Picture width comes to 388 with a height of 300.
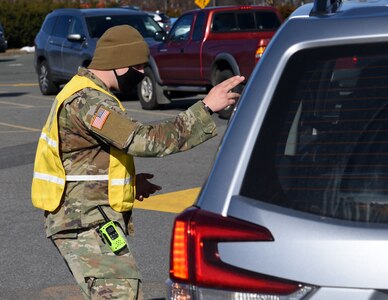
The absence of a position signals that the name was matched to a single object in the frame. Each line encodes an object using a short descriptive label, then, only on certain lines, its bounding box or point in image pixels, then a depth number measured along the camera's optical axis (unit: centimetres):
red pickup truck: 1809
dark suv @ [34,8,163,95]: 2244
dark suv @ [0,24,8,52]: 4584
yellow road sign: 3659
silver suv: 295
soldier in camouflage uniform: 452
